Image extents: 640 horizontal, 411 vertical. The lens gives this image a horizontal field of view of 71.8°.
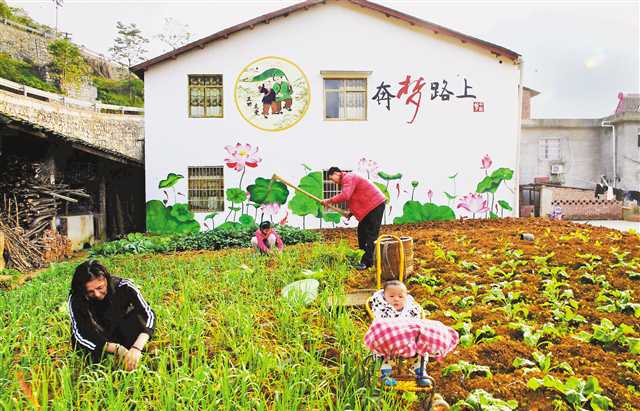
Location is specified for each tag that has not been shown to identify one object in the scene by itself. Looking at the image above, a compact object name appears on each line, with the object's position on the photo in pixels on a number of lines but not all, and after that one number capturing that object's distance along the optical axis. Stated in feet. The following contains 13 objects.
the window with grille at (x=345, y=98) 44.75
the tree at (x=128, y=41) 159.84
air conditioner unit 79.20
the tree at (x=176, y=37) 146.20
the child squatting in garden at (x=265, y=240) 26.66
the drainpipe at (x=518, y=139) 45.96
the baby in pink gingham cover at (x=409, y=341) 9.32
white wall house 43.62
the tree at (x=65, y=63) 100.48
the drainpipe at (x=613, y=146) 77.56
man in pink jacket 21.67
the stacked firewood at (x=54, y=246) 33.22
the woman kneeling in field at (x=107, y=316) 10.50
